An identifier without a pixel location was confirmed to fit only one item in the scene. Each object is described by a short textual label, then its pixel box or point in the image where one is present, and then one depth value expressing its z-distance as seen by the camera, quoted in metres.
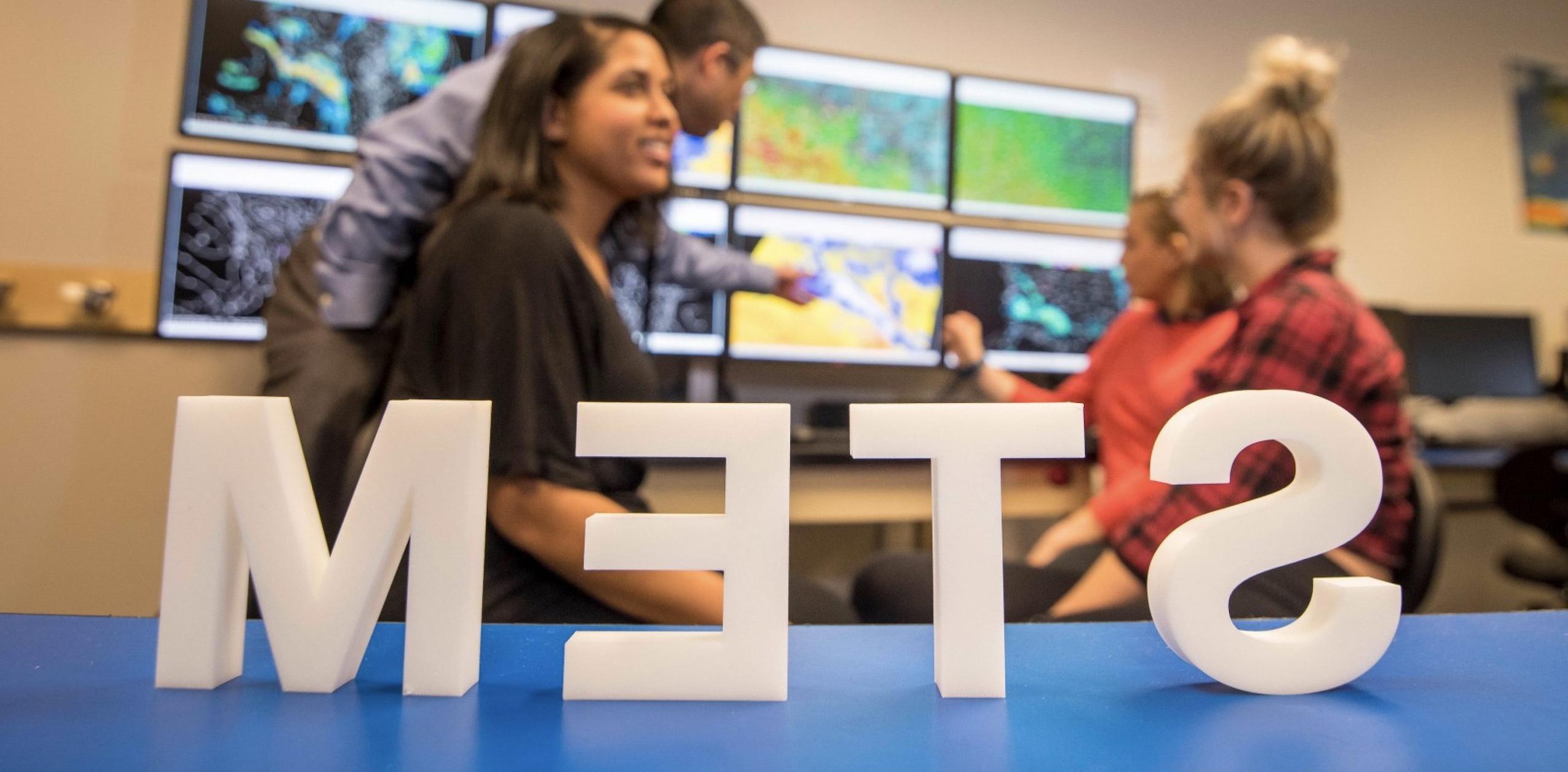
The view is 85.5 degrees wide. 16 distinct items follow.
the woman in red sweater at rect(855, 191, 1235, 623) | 1.54
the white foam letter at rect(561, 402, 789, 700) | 0.58
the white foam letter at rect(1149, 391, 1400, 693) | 0.60
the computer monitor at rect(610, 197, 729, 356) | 2.45
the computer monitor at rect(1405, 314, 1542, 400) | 3.27
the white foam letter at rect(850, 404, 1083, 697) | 0.60
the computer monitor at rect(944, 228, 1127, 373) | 2.80
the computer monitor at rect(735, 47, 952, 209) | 2.64
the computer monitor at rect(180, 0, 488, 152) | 2.18
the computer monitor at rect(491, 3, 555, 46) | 2.37
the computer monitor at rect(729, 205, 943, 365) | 2.59
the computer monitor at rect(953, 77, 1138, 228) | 2.85
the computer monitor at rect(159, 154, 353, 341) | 2.17
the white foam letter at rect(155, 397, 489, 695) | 0.57
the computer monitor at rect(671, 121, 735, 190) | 2.53
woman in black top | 0.99
